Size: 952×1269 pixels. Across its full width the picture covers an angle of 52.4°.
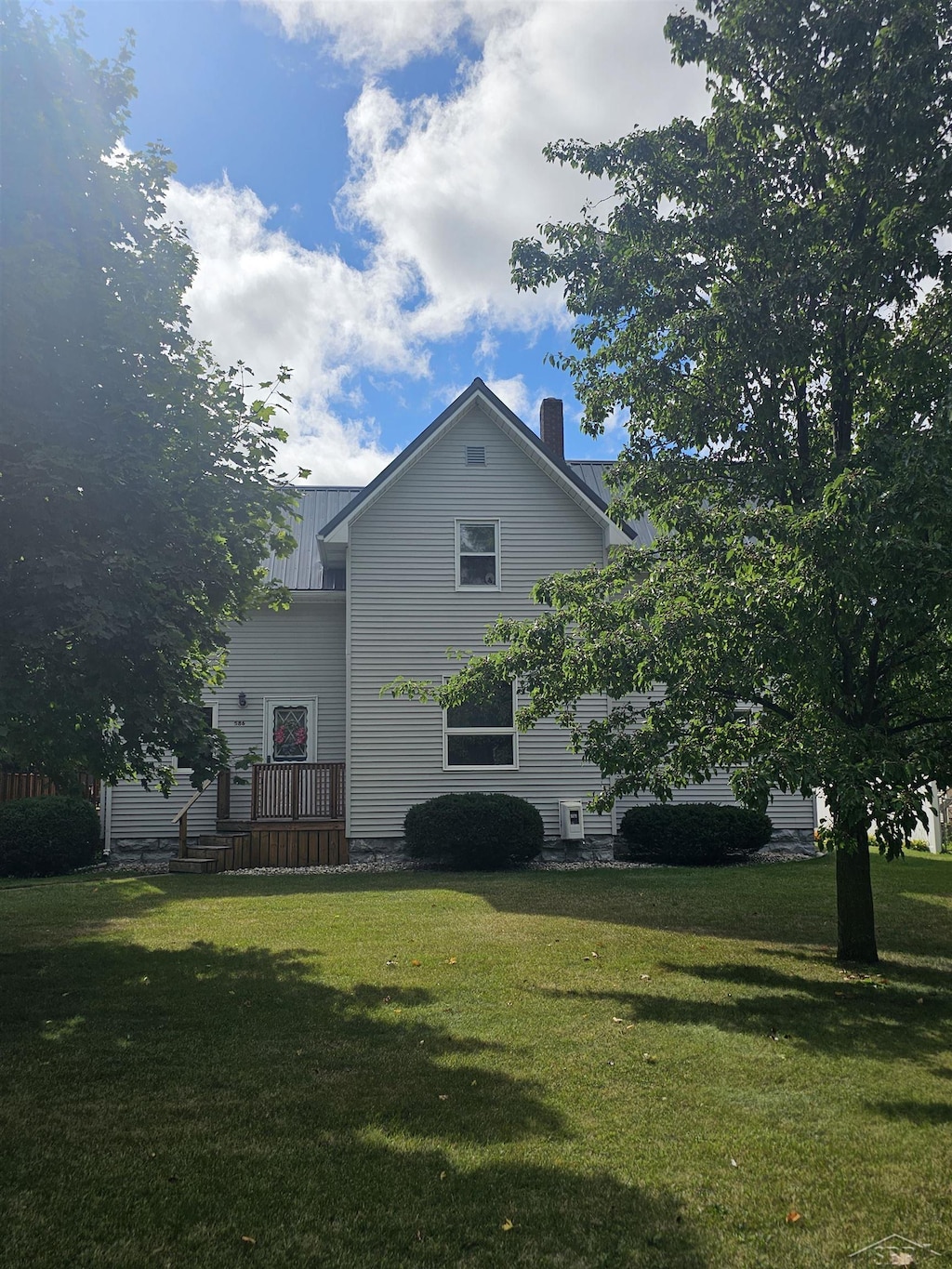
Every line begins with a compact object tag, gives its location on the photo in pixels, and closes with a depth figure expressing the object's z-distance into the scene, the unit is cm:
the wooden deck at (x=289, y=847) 1753
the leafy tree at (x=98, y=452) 740
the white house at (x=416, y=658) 1786
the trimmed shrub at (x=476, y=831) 1630
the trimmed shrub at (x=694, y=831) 1739
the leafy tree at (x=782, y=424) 677
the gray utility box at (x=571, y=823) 1747
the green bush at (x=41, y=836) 1609
